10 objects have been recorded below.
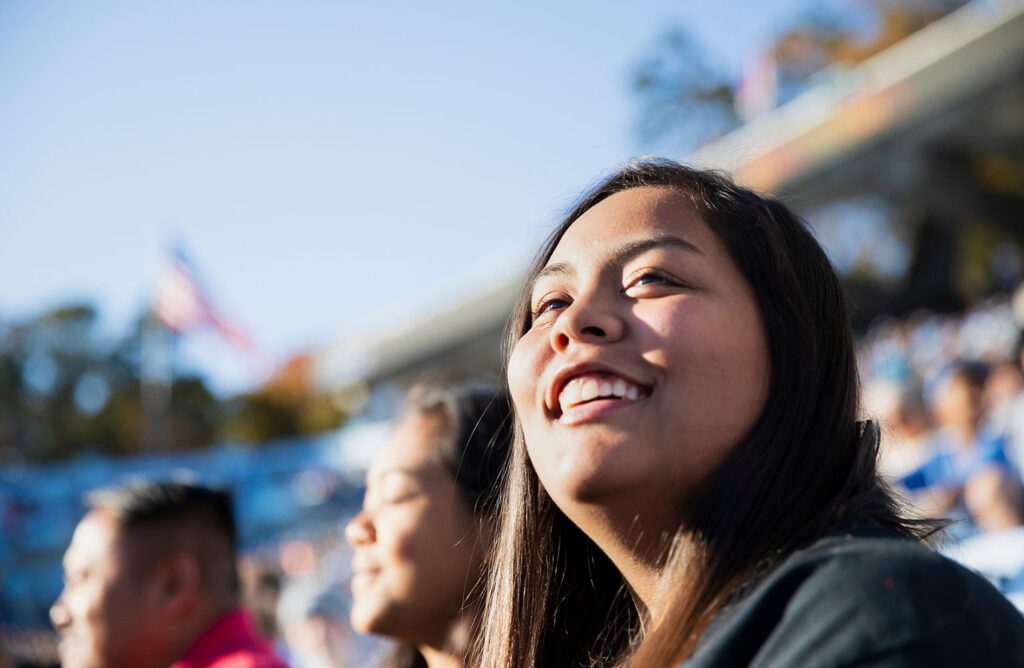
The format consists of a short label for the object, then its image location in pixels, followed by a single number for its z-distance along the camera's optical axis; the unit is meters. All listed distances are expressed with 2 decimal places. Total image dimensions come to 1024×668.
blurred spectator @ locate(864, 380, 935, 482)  4.78
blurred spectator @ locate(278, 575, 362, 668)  4.93
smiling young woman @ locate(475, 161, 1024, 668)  0.97
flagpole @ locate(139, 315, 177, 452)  19.44
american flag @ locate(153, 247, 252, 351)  17.91
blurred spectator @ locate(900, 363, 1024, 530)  3.92
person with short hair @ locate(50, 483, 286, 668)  3.04
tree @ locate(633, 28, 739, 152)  23.28
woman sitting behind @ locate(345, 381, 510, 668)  2.23
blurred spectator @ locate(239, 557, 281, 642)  5.36
